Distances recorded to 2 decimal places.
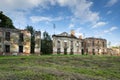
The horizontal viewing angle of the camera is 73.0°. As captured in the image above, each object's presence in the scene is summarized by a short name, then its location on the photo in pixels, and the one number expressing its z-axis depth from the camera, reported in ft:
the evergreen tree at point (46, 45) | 82.93
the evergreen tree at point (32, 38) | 75.65
